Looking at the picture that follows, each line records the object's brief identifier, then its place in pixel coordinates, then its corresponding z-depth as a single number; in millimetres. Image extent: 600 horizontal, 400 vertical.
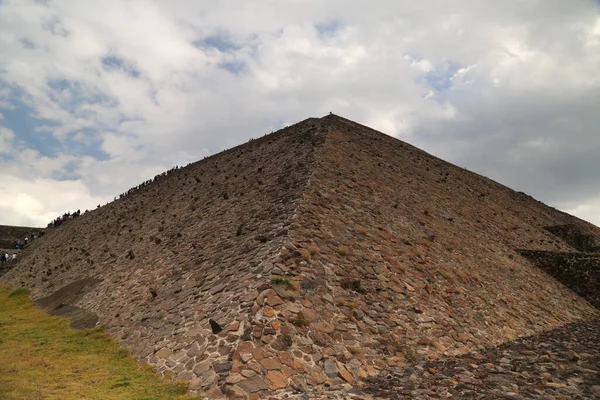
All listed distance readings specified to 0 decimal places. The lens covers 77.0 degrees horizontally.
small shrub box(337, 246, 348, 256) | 16344
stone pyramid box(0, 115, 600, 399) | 11727
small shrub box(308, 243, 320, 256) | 15352
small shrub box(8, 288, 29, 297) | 31391
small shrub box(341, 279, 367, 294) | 14680
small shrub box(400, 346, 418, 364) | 12641
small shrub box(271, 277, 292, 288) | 13212
